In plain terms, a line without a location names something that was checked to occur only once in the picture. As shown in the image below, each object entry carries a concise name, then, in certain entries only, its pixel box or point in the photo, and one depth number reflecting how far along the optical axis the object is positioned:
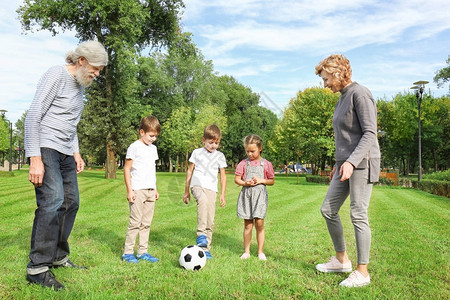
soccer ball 4.32
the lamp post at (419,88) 22.25
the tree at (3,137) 55.68
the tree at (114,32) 23.34
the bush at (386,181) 27.11
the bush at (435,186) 17.89
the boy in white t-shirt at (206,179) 5.27
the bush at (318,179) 29.75
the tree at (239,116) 55.22
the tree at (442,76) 47.33
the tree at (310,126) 30.70
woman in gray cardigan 3.76
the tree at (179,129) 47.28
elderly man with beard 3.68
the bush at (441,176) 21.08
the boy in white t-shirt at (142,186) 4.82
